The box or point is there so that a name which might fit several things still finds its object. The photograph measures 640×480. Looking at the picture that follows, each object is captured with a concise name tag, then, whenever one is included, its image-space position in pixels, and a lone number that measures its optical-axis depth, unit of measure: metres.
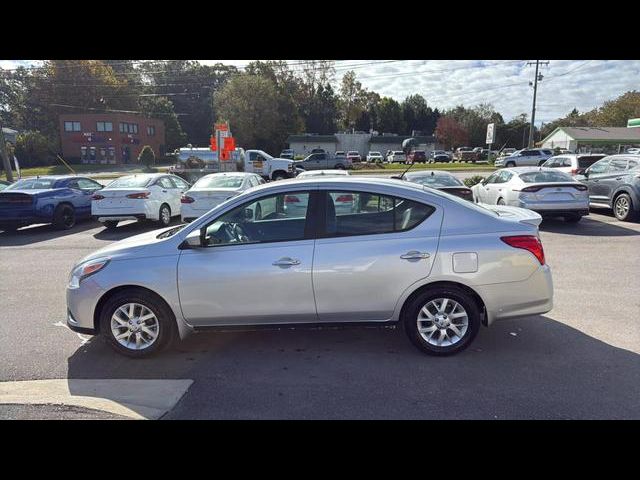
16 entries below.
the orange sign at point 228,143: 19.09
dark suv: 10.23
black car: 9.39
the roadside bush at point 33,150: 52.72
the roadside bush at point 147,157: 52.50
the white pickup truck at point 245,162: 24.78
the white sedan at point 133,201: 10.89
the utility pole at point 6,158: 21.67
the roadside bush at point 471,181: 18.13
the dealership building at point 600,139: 53.59
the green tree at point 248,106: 53.59
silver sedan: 3.81
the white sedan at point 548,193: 9.68
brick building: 57.41
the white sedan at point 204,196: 10.24
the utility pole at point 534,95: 39.12
